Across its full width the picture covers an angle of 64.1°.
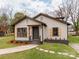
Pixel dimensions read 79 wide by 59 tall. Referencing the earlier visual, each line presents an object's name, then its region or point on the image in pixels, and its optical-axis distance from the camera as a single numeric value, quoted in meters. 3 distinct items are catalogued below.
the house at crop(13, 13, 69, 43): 9.67
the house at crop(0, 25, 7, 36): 18.06
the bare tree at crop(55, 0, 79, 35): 17.86
